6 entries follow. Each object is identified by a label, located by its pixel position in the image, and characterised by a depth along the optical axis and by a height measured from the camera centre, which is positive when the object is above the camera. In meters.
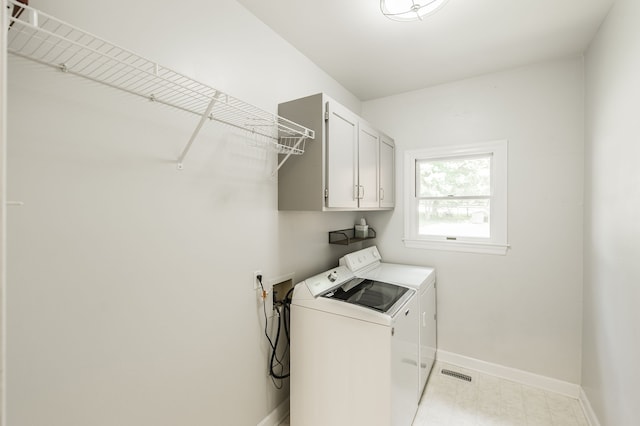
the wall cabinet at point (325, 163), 1.83 +0.34
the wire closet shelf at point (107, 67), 0.89 +0.54
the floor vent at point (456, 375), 2.51 -1.44
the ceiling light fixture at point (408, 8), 1.50 +1.14
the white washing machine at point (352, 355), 1.60 -0.86
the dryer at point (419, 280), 2.23 -0.54
